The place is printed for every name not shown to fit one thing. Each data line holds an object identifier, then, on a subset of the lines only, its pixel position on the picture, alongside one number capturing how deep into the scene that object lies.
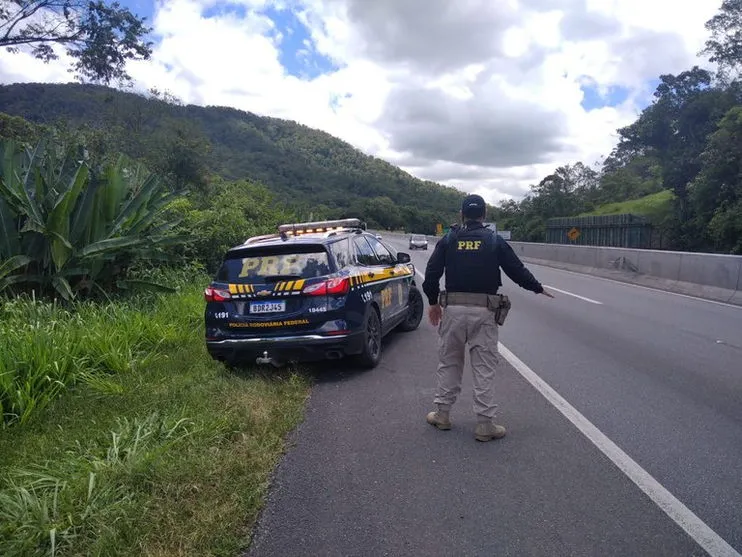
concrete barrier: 13.88
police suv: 6.66
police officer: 4.91
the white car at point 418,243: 46.47
